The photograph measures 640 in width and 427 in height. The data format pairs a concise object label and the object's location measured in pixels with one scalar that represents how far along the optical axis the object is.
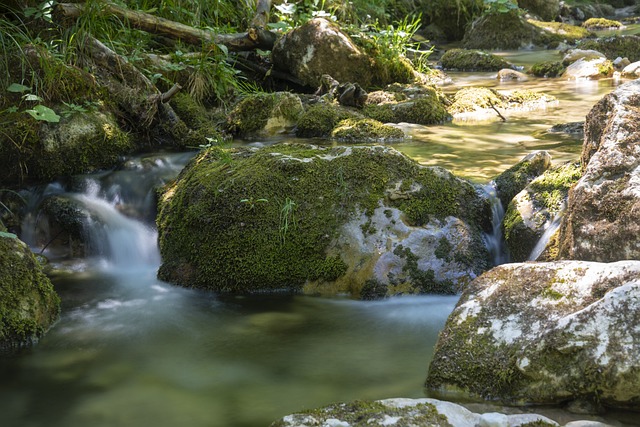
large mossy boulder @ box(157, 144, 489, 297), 4.24
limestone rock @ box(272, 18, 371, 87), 9.05
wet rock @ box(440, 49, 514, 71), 12.79
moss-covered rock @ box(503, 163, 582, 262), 4.17
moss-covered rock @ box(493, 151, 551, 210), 4.75
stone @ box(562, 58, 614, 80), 11.15
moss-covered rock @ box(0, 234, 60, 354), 3.73
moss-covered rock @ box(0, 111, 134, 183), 5.68
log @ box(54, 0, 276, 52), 7.09
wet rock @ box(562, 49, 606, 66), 11.84
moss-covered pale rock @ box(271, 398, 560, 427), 2.40
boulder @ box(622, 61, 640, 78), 11.03
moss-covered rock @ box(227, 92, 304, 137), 7.41
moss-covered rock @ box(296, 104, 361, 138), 7.43
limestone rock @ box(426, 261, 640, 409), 2.63
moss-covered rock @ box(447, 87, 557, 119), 8.50
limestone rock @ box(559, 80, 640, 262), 3.39
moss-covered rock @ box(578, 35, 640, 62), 12.88
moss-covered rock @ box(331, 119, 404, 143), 7.22
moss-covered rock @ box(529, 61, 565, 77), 11.77
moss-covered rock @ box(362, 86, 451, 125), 8.08
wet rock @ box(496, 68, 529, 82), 11.62
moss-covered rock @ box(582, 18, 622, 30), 19.39
